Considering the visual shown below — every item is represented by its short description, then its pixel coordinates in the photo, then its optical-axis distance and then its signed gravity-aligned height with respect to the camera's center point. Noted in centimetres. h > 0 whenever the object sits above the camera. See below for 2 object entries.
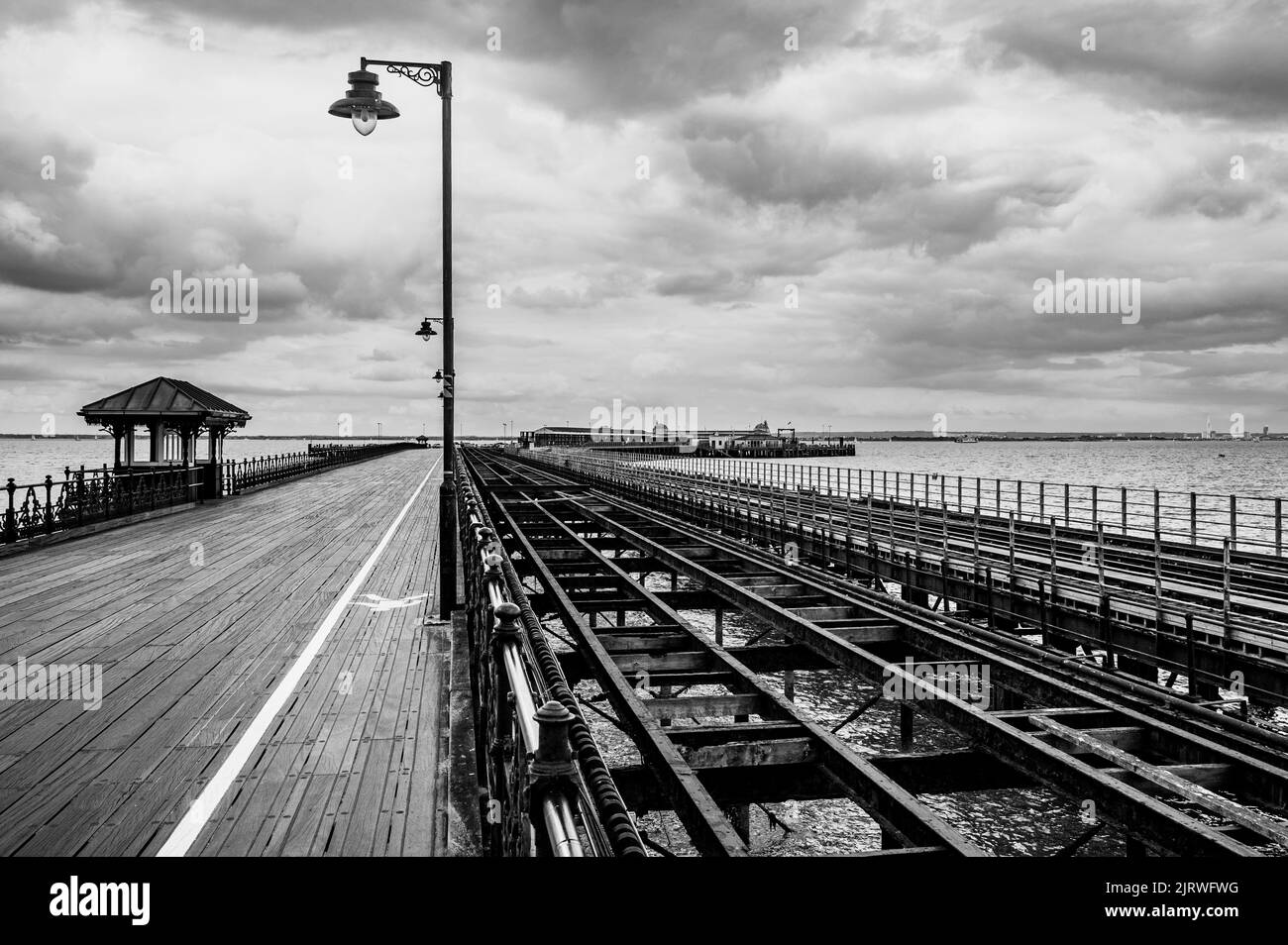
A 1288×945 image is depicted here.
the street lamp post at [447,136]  1078 +413
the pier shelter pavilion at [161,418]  2725 +93
